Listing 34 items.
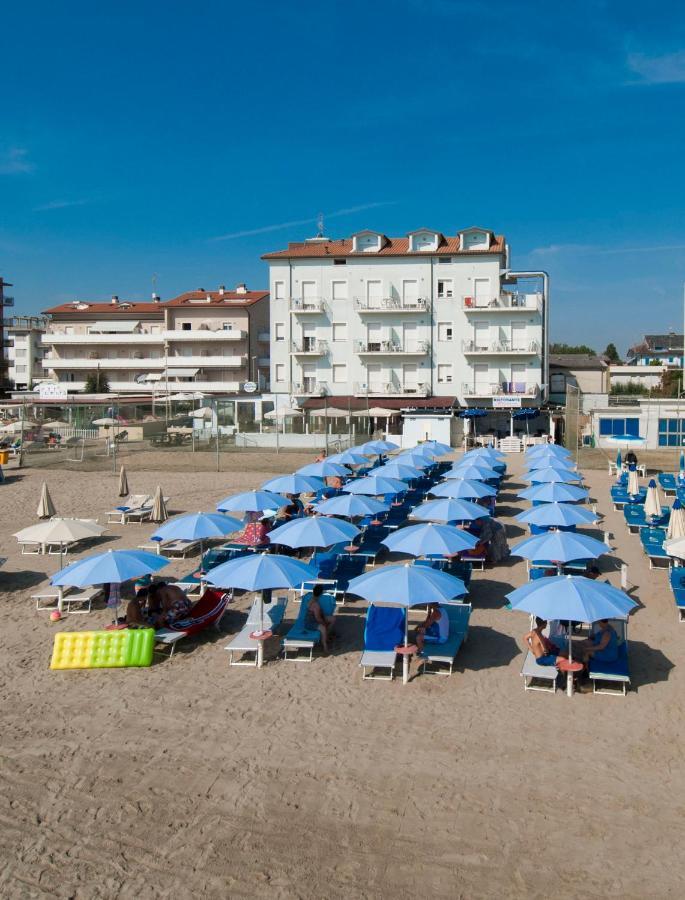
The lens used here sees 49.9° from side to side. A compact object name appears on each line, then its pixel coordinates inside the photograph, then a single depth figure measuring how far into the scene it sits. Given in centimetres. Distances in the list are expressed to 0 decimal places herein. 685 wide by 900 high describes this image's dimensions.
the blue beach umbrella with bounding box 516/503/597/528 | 1409
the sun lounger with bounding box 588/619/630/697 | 884
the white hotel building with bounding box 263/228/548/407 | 5031
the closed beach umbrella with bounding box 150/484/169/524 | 1917
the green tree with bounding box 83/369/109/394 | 6481
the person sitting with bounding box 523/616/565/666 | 926
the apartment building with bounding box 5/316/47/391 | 8631
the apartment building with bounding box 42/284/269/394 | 6303
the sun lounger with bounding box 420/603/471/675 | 961
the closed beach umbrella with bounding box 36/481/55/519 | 1964
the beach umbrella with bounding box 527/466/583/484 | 1952
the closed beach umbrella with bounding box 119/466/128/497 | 2358
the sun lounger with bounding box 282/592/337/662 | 1012
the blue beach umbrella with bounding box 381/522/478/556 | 1174
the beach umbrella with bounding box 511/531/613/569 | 1153
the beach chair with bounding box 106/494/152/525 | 1966
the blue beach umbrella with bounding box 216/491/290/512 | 1470
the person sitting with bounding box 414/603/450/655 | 1002
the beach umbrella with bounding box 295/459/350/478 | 2042
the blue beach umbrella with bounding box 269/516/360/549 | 1225
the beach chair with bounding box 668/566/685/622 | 1146
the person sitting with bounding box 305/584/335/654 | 1054
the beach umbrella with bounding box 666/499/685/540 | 1420
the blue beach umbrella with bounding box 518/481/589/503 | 1711
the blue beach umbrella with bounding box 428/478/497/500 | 1655
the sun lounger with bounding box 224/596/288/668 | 1005
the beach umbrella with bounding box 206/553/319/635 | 969
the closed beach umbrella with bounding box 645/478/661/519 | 1748
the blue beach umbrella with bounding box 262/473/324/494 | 1747
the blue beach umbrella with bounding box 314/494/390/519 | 1497
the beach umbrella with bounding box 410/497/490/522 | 1435
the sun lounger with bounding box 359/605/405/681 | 962
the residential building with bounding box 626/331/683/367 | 10432
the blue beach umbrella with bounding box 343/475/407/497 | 1681
